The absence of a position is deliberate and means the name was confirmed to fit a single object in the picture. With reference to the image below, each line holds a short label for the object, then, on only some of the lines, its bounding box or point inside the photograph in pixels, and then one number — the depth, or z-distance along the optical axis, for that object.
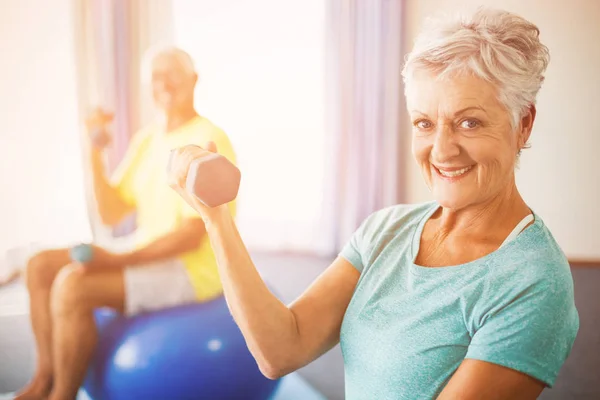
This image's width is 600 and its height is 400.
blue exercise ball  1.27
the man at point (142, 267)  1.33
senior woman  0.68
